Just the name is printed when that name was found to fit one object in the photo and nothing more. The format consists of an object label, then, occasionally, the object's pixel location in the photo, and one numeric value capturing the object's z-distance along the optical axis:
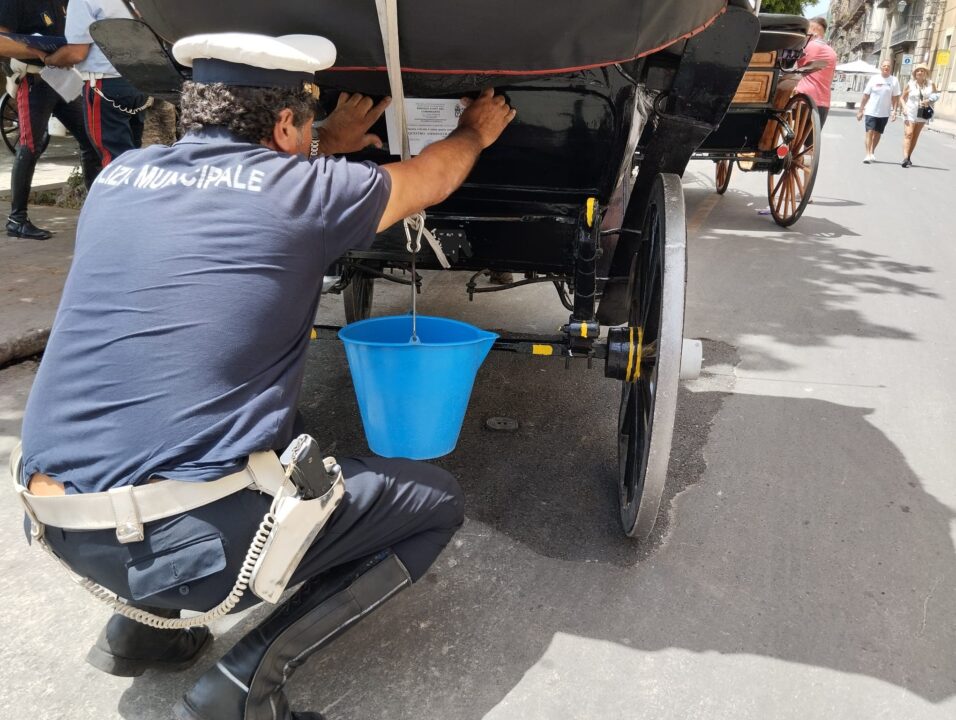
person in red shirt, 8.05
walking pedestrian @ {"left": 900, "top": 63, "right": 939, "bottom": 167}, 13.50
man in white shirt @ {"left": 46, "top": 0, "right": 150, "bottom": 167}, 4.89
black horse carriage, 2.03
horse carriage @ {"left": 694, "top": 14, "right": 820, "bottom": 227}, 6.70
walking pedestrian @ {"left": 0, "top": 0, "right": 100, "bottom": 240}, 5.26
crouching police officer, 1.67
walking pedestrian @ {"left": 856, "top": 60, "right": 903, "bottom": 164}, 13.59
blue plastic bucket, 2.47
